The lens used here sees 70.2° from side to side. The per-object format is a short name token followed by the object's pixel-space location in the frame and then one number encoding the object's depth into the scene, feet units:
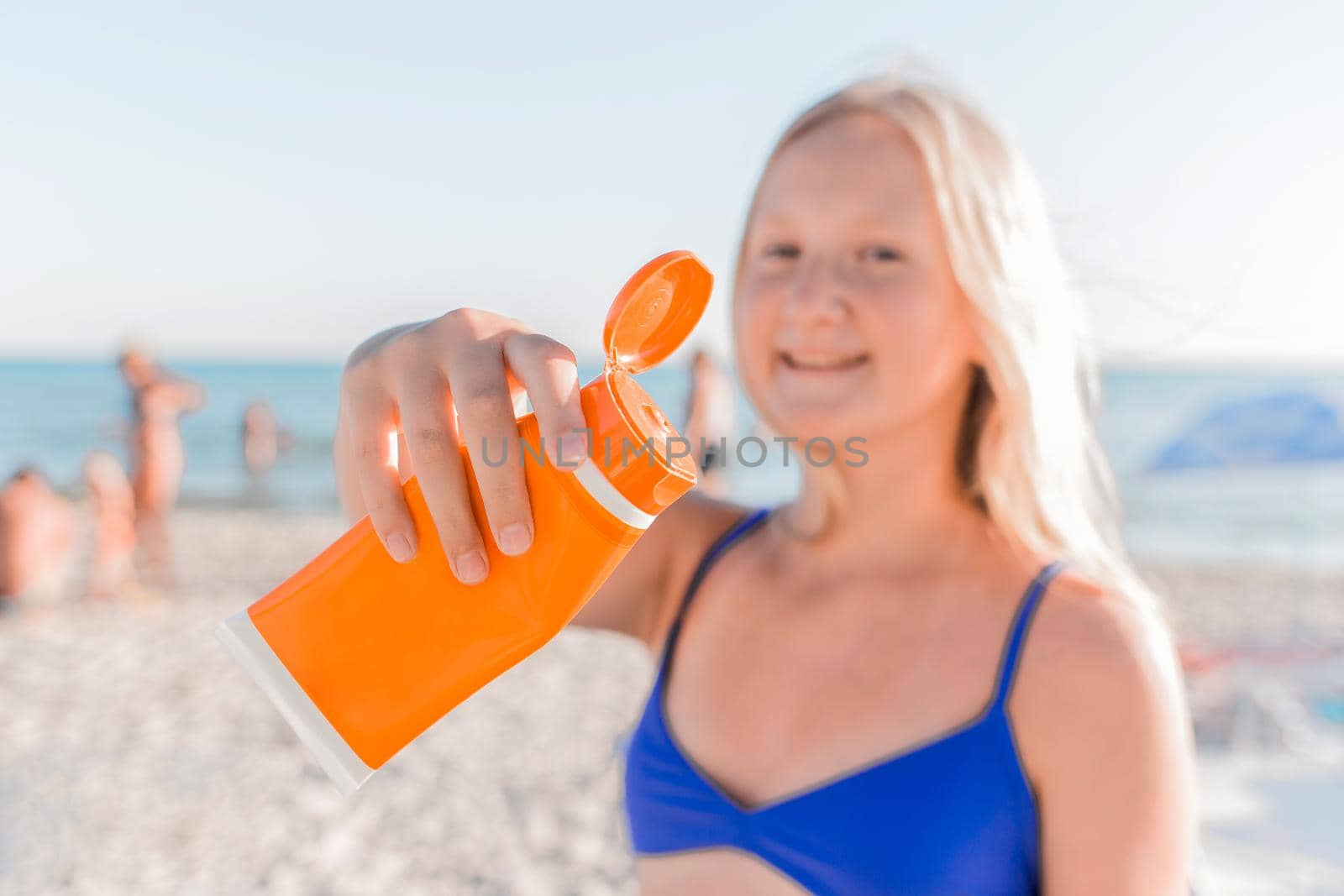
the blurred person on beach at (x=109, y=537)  23.34
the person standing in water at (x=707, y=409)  28.91
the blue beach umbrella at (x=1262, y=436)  22.27
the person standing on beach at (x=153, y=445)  26.20
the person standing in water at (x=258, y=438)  51.16
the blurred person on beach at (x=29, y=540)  19.75
